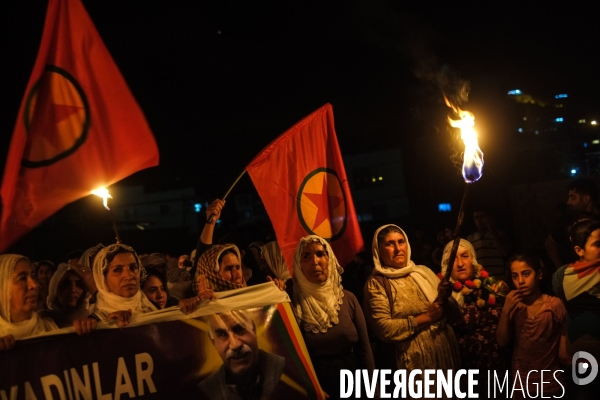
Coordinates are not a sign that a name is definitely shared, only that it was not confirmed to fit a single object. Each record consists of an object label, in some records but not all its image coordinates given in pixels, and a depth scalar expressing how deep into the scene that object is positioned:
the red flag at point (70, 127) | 4.73
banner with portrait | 4.02
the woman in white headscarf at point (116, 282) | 4.51
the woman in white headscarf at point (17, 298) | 3.97
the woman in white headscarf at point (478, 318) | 5.42
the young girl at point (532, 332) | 5.14
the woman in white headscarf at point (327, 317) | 5.11
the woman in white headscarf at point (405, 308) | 5.27
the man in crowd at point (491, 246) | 7.89
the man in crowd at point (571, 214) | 6.56
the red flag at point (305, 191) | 6.46
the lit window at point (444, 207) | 34.11
